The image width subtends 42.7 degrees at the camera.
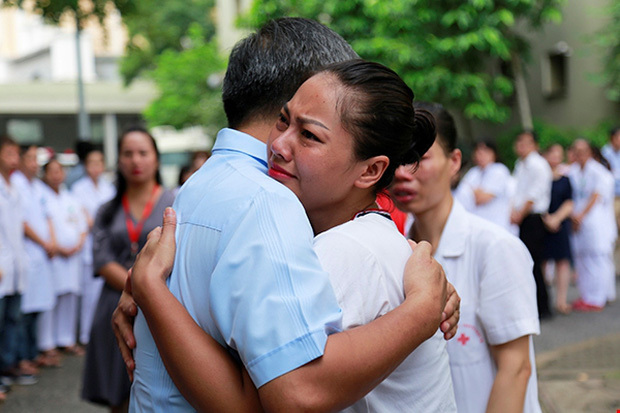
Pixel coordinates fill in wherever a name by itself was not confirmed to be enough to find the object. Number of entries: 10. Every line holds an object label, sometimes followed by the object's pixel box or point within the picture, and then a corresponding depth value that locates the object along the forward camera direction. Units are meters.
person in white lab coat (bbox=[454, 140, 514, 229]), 9.24
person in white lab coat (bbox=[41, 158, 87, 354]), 8.26
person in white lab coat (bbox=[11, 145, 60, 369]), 7.59
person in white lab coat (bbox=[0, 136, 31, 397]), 6.48
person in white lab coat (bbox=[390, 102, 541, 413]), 2.44
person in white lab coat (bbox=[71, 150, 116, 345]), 8.73
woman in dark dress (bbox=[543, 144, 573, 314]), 9.65
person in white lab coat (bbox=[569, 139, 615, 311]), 9.73
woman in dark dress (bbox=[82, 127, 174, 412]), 4.19
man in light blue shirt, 1.46
